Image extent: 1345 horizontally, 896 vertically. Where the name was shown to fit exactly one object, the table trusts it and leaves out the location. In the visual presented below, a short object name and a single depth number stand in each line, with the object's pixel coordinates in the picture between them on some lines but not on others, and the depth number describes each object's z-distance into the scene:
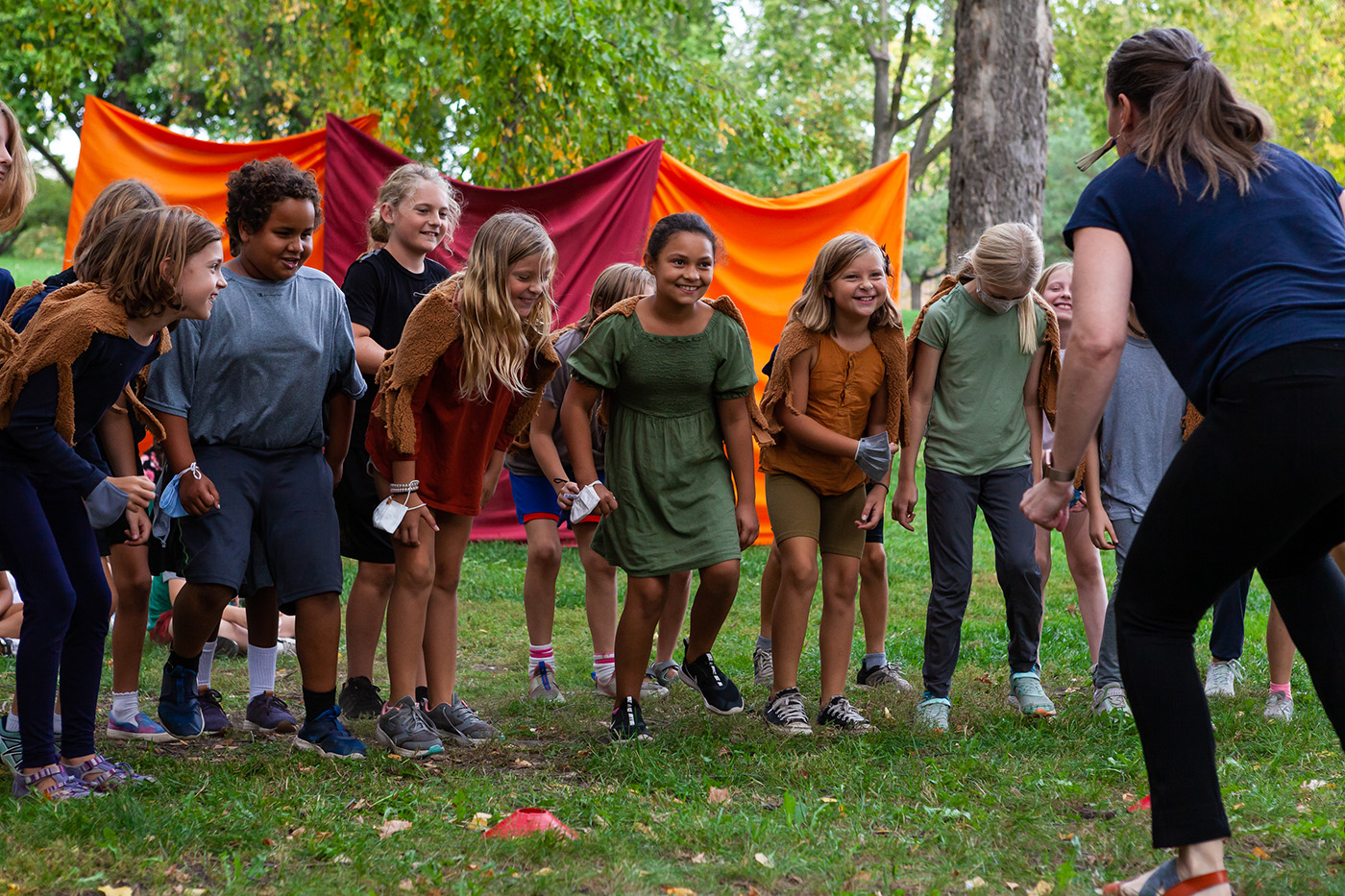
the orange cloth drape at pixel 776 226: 8.95
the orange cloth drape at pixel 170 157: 8.52
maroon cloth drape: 8.55
